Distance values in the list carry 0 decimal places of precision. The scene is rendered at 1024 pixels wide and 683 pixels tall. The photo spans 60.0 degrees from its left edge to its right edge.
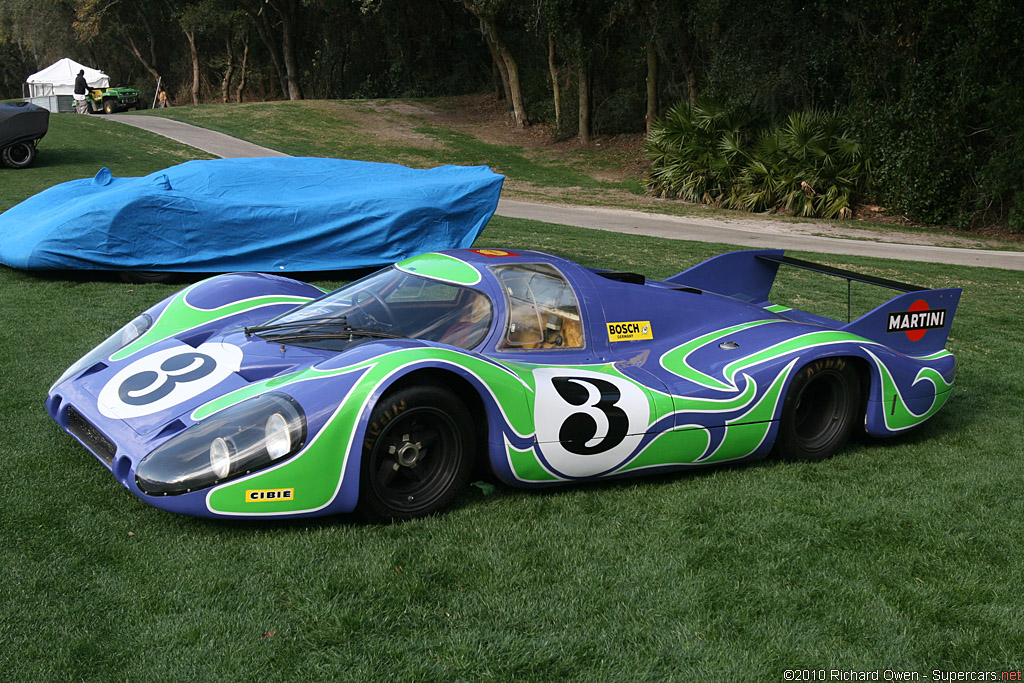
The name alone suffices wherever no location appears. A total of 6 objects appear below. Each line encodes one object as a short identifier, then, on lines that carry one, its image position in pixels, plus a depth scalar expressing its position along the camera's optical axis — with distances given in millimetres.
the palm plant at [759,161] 21516
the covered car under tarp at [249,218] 9141
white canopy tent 44562
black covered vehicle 17531
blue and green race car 3947
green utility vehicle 39219
